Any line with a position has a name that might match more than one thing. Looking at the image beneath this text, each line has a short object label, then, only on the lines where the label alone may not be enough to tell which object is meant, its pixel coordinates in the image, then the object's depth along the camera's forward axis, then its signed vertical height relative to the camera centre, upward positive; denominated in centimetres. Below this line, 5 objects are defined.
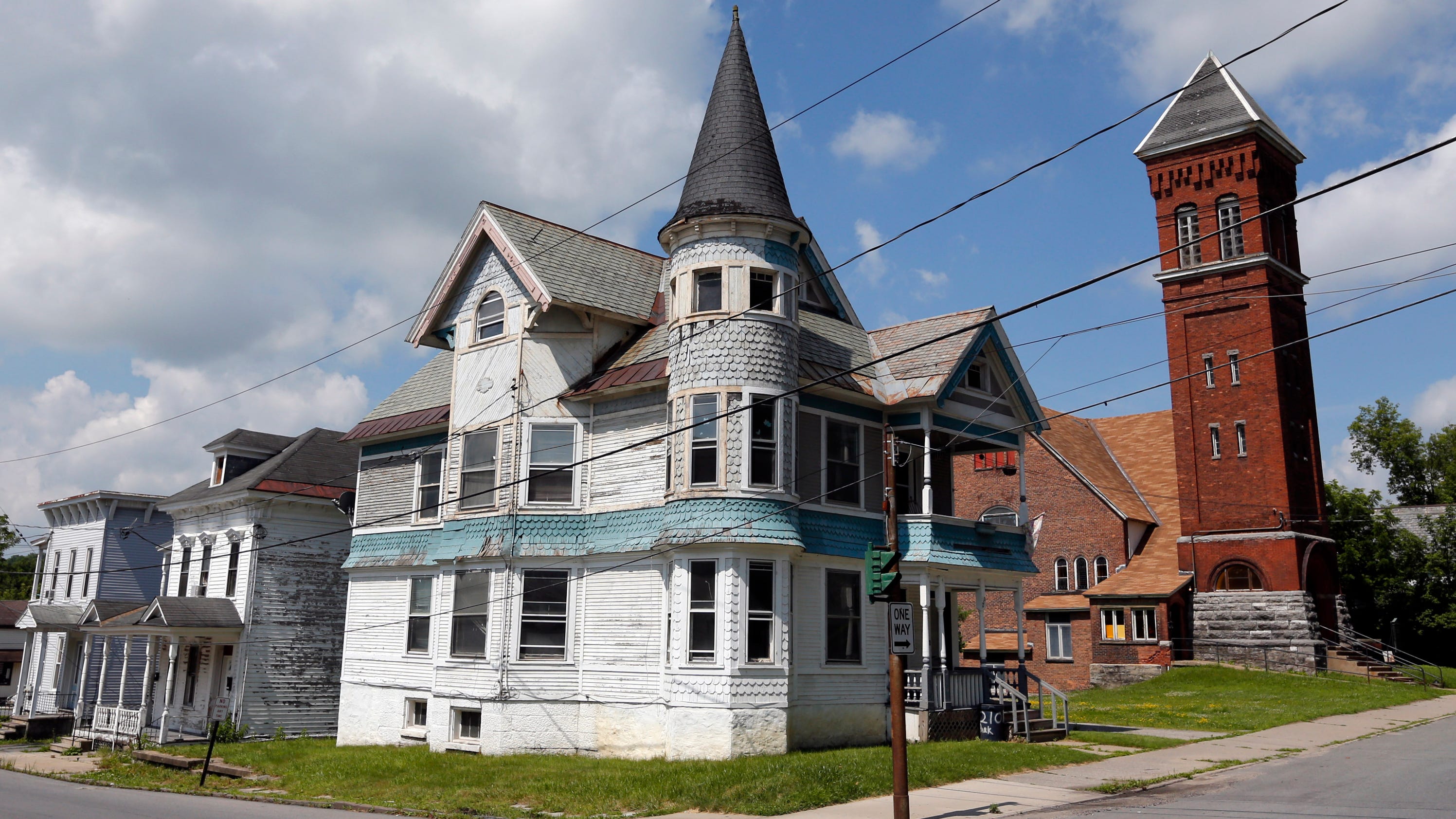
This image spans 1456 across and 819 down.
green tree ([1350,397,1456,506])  5897 +1017
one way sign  1365 +5
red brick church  4069 +622
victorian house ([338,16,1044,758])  1992 +276
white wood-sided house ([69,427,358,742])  3027 +42
